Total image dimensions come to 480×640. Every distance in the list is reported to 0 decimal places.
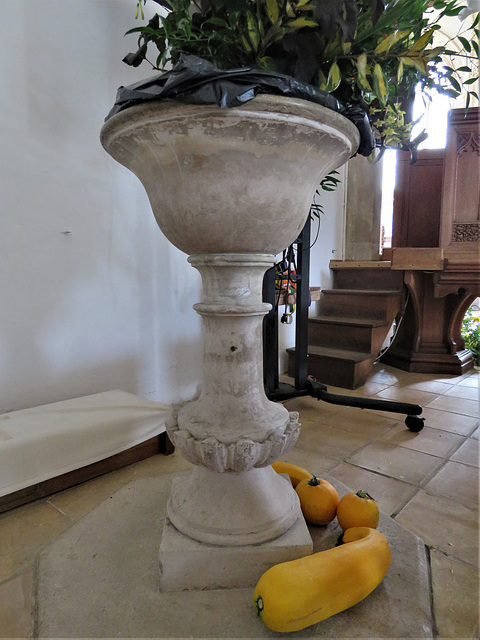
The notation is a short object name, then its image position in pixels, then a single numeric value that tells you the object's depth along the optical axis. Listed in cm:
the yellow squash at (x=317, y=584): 72
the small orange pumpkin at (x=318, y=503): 103
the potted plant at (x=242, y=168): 72
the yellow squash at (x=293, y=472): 118
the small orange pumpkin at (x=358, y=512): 97
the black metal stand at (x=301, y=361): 182
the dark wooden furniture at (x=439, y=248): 262
